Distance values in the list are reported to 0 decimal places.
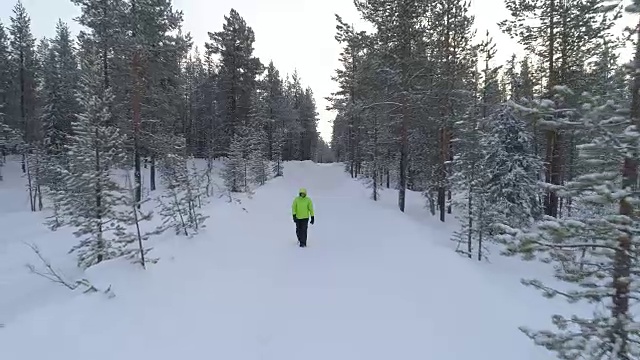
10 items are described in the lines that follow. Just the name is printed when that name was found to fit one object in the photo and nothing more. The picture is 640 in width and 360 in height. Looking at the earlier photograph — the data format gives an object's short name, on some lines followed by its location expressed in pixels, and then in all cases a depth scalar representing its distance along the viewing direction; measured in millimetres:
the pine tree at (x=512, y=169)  17844
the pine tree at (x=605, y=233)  3684
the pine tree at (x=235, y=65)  33031
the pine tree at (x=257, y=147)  33947
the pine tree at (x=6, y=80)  42938
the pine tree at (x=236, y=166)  28962
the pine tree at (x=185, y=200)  11617
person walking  11742
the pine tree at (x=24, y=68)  42188
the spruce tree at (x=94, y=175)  10297
